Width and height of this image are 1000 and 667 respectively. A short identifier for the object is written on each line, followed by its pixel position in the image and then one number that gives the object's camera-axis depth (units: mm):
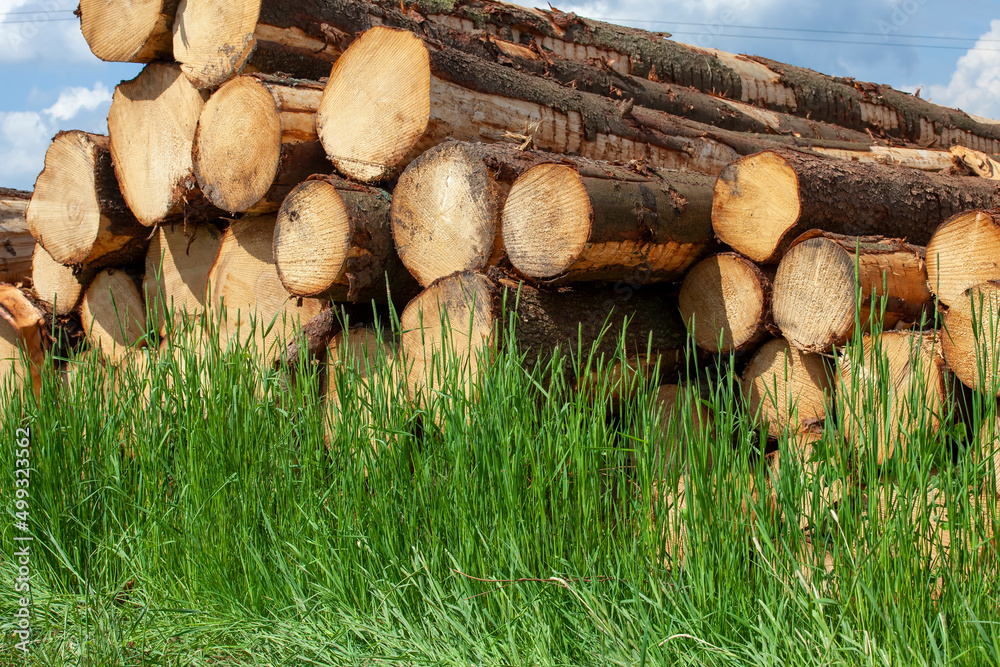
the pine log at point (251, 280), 3367
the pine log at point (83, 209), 3838
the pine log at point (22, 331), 4199
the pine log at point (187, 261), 3746
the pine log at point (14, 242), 4969
